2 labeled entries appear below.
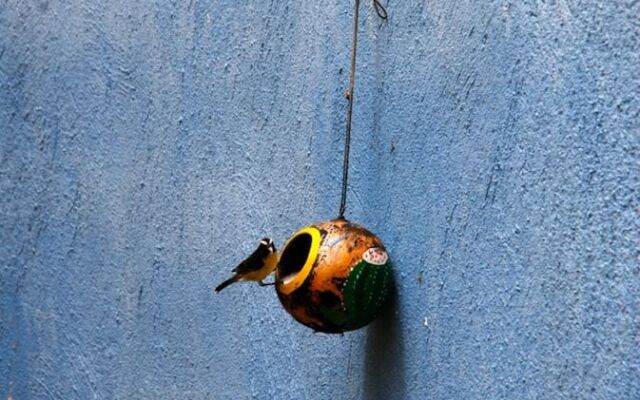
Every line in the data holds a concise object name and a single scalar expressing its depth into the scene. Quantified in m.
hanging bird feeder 5.31
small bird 5.88
